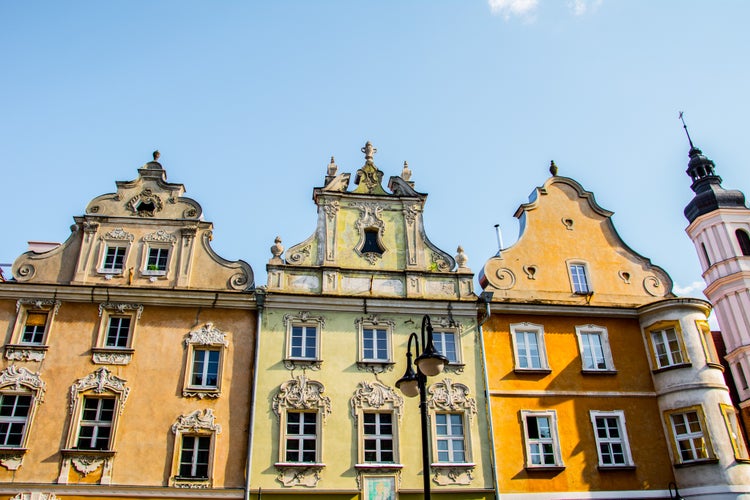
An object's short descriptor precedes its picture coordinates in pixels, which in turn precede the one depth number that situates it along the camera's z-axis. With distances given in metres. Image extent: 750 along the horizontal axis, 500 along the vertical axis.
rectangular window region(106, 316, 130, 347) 20.62
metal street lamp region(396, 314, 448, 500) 12.16
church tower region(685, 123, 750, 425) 37.19
